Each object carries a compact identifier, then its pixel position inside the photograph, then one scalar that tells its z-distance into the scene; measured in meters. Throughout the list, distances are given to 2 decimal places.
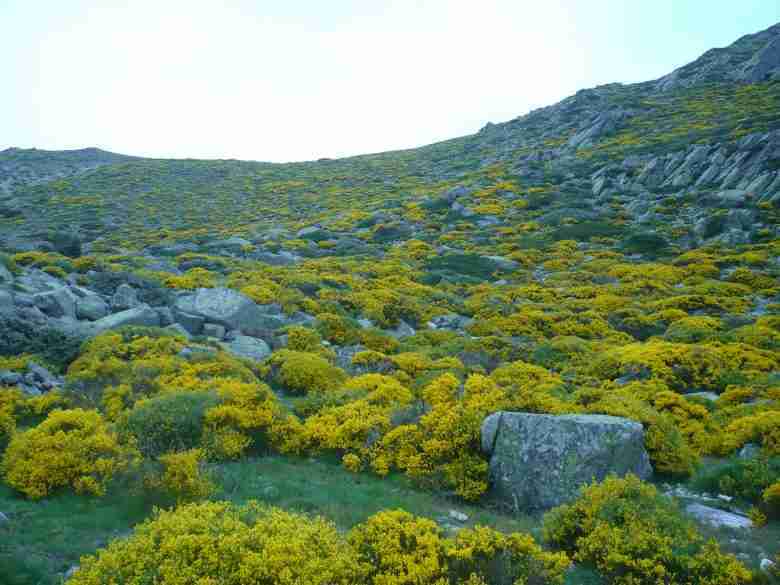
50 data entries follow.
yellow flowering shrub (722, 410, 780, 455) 9.92
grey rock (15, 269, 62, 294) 17.53
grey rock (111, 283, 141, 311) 18.61
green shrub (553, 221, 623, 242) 38.34
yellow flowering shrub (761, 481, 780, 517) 7.86
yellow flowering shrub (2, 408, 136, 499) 8.04
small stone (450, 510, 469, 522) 8.05
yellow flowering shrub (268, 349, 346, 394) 13.79
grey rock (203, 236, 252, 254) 36.79
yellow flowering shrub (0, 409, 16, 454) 9.54
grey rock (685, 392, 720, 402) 13.27
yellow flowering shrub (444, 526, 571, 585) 5.94
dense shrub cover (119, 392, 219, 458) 9.57
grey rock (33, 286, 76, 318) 16.36
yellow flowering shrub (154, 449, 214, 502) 7.79
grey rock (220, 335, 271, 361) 16.19
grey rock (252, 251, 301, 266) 32.94
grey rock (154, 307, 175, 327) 17.63
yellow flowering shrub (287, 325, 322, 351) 16.83
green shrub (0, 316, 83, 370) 13.58
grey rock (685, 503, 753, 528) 7.70
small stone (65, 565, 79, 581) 6.12
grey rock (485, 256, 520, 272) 32.56
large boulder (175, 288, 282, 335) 18.28
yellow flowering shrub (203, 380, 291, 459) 9.77
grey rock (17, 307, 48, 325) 15.02
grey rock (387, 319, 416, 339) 20.45
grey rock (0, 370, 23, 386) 11.65
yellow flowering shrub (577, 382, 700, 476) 9.58
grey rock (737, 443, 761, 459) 9.89
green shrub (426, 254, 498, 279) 32.03
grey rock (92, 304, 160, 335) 16.05
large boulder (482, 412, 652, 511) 8.38
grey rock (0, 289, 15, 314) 14.84
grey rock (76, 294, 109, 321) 17.40
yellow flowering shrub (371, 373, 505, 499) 9.01
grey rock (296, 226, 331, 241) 42.53
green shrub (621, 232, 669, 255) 34.09
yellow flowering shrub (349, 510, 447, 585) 5.77
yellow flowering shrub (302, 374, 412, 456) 10.37
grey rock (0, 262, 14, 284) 17.04
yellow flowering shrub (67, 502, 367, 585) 5.32
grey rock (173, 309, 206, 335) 17.69
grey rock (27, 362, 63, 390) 12.38
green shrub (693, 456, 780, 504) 8.51
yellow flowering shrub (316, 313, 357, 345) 18.62
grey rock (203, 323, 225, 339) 17.48
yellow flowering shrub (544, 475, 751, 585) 6.16
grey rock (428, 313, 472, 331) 21.94
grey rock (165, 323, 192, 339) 16.39
